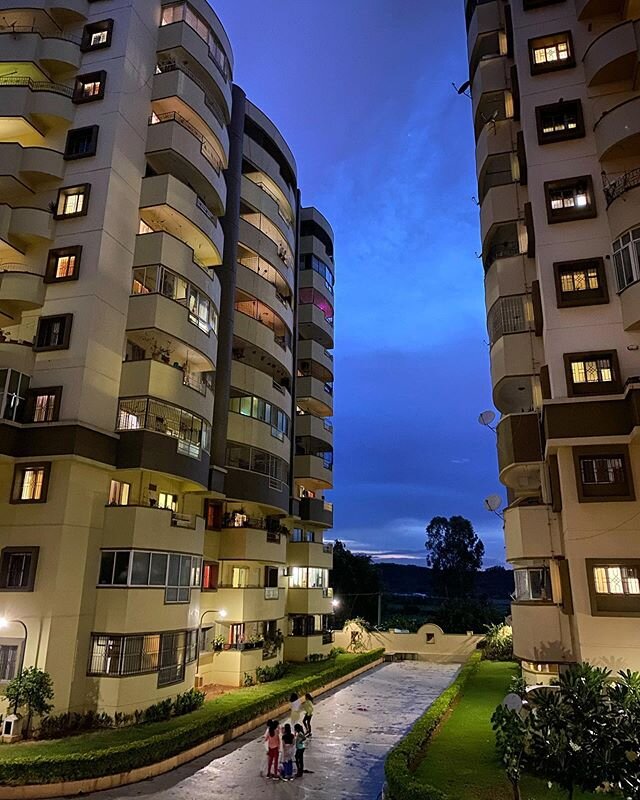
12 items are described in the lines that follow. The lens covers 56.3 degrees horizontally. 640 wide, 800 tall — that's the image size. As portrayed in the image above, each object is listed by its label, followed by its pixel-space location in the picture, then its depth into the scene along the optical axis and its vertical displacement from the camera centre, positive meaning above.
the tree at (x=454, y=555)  68.62 +4.86
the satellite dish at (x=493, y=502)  22.56 +3.50
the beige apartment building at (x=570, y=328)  15.27 +7.72
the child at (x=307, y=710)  16.62 -3.02
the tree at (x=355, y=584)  53.56 +1.15
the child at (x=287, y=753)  14.04 -3.52
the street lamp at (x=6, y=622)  16.28 -0.73
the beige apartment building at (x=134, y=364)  17.22 +7.86
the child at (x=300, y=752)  14.34 -3.57
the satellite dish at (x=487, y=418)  21.42 +6.19
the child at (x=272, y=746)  14.08 -3.35
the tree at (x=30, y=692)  15.24 -2.39
